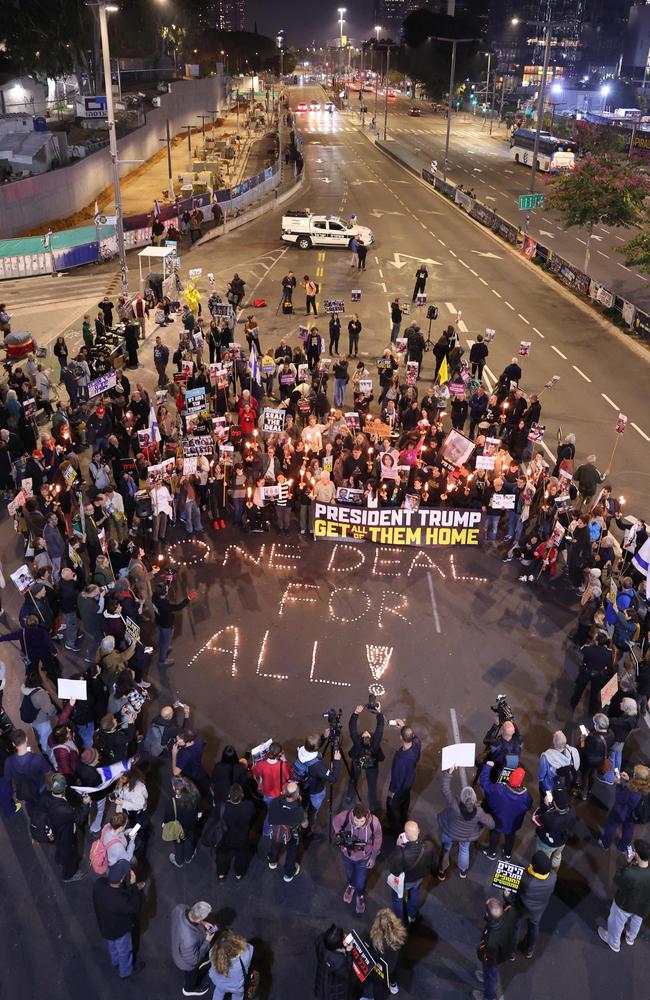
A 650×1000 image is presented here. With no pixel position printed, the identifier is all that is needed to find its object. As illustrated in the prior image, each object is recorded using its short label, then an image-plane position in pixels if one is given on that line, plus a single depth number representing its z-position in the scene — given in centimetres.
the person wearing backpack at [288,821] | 866
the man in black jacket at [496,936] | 725
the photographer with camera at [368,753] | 1004
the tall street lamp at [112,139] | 2698
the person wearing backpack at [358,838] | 841
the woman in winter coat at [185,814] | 894
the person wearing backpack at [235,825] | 854
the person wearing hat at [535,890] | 792
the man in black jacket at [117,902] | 760
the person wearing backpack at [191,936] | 721
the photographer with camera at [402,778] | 933
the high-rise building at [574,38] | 18812
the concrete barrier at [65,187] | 4075
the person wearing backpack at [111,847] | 791
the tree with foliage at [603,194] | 3497
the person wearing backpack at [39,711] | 1020
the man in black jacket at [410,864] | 802
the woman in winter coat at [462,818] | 870
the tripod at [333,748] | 1001
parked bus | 6269
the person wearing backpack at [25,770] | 895
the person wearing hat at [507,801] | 900
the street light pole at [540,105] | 4456
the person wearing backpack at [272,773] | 901
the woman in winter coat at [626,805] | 893
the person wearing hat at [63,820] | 866
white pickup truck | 4159
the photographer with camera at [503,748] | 955
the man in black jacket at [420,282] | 2953
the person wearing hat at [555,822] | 865
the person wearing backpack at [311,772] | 925
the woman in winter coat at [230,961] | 687
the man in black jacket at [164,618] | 1206
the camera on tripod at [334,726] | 995
